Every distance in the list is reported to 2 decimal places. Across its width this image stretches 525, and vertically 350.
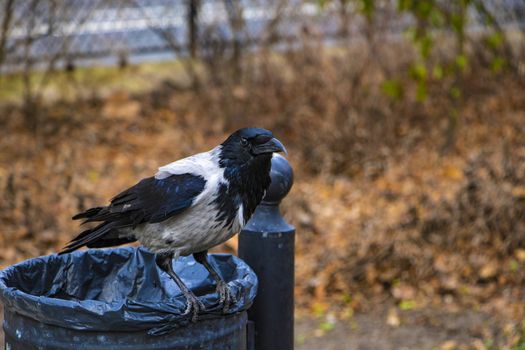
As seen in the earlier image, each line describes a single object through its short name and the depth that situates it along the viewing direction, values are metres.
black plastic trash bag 4.86
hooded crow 5.51
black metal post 6.56
